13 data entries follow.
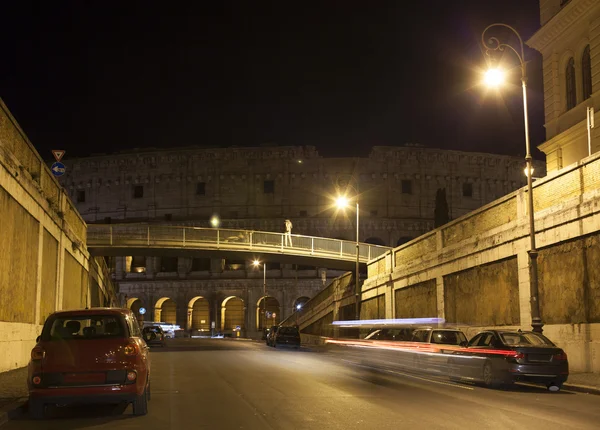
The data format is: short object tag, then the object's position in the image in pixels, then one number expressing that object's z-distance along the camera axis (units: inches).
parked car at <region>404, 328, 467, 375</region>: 802.8
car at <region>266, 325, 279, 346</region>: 1939.5
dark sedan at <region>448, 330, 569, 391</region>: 647.1
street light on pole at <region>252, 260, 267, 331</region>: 3275.1
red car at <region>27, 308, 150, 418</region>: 416.5
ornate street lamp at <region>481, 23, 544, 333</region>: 819.4
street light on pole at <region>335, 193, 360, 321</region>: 1693.5
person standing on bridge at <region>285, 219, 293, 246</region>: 2056.2
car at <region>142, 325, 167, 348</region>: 1937.7
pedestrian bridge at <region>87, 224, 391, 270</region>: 1898.4
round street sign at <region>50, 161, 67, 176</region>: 1198.3
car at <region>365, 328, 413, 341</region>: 919.4
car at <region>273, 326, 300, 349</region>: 1838.1
